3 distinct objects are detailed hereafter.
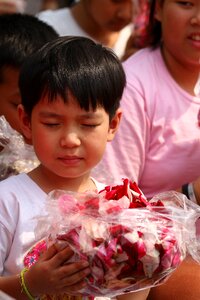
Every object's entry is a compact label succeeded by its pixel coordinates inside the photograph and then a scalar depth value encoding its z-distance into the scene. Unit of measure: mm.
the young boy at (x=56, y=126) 4221
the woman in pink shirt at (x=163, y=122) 5619
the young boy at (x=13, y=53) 5296
